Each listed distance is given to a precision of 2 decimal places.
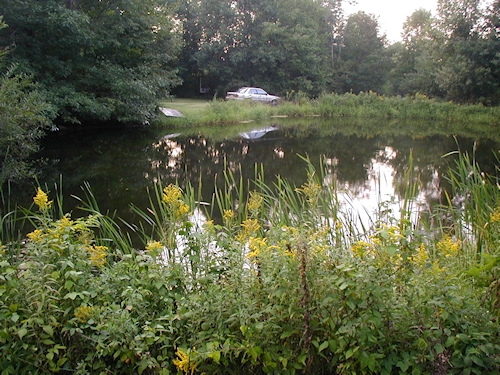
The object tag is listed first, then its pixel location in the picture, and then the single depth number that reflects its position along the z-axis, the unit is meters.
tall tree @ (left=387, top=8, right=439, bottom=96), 28.62
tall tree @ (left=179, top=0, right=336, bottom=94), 31.25
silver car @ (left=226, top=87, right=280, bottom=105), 25.37
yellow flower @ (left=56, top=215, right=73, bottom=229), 2.40
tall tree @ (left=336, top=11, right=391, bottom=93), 37.88
